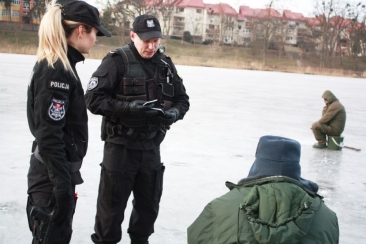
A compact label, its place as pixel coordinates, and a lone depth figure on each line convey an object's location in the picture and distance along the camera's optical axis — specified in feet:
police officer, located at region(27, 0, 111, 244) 8.29
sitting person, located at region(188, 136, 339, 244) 6.07
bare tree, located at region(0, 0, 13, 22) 179.22
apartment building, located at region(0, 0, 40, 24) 183.93
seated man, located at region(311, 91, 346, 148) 28.63
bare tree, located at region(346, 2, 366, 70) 201.67
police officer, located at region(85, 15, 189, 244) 11.27
